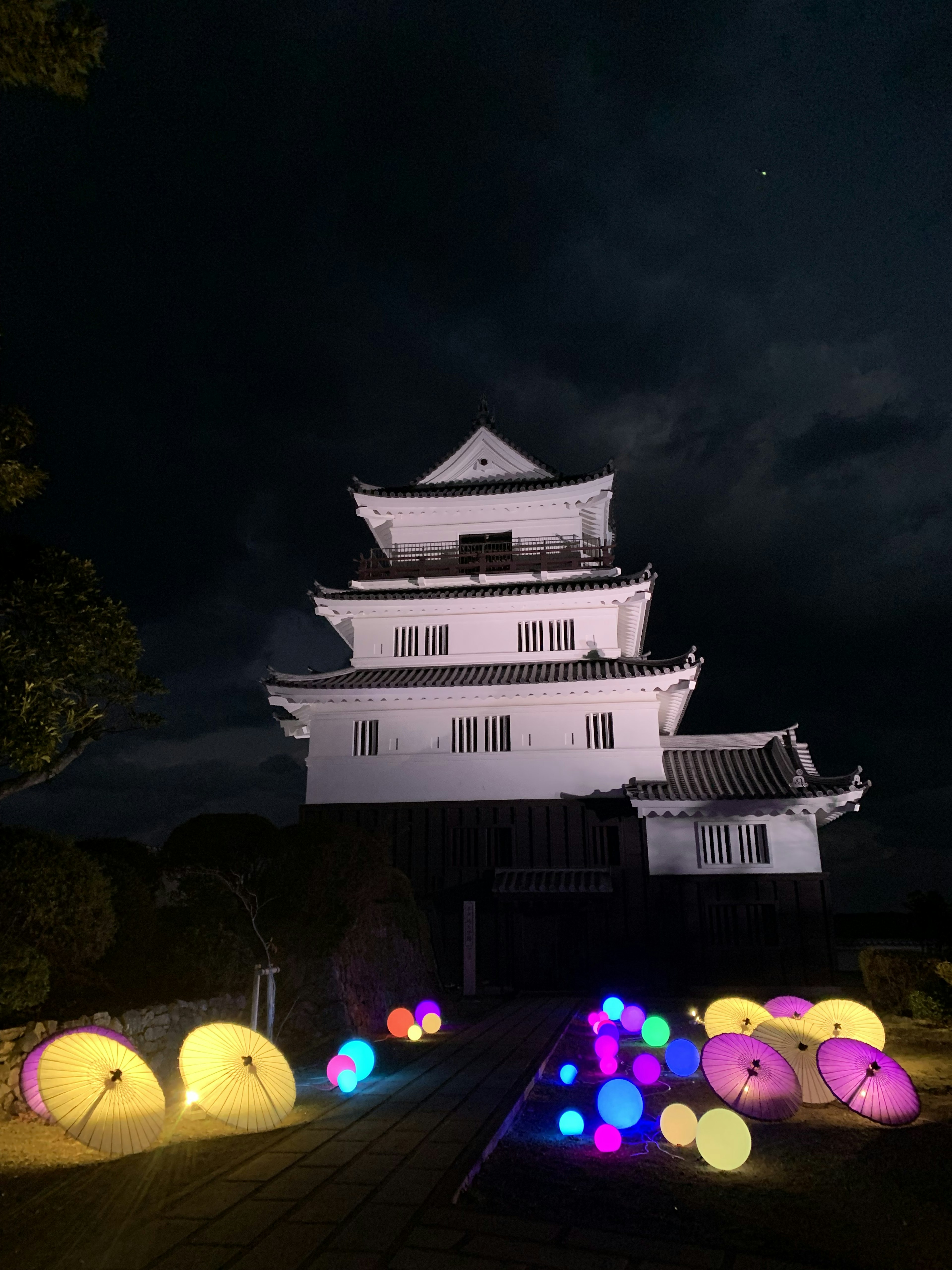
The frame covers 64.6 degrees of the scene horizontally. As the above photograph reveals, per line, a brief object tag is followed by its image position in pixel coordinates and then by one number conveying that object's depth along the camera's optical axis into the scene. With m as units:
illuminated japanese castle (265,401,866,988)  21.39
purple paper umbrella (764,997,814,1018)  12.16
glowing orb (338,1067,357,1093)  9.92
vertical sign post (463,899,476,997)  21.19
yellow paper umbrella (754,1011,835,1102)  10.23
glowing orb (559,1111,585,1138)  8.70
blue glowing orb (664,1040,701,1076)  11.12
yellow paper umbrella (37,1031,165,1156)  6.96
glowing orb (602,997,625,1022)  15.26
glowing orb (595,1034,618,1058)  11.85
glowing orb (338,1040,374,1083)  10.70
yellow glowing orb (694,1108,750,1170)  7.62
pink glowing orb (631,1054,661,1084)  11.09
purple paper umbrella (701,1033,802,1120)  9.09
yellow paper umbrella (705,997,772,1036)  12.34
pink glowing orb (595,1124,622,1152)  8.18
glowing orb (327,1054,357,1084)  10.13
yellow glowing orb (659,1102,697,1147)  8.11
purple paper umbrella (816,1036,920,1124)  9.13
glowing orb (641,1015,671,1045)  13.52
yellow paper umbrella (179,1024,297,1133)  7.94
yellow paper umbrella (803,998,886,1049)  11.59
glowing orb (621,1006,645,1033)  14.78
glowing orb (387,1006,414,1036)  14.66
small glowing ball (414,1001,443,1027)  15.23
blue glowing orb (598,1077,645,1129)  8.52
